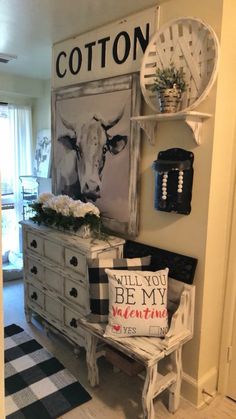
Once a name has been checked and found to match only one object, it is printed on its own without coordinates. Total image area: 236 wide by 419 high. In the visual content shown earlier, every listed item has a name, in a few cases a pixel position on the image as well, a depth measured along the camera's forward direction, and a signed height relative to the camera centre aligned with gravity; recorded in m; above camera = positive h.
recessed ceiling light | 2.94 +0.89
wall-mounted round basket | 1.65 +0.56
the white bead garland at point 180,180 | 1.79 -0.11
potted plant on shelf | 1.71 +0.38
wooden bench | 1.64 -0.95
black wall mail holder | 1.79 -0.11
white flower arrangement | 2.21 -0.39
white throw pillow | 1.74 -0.77
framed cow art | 2.14 +0.09
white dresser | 2.14 -0.83
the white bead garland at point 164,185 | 1.85 -0.14
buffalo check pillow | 1.92 -0.72
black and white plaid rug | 1.89 -1.43
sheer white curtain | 3.97 +0.15
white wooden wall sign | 1.99 +0.74
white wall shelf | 1.65 +0.23
